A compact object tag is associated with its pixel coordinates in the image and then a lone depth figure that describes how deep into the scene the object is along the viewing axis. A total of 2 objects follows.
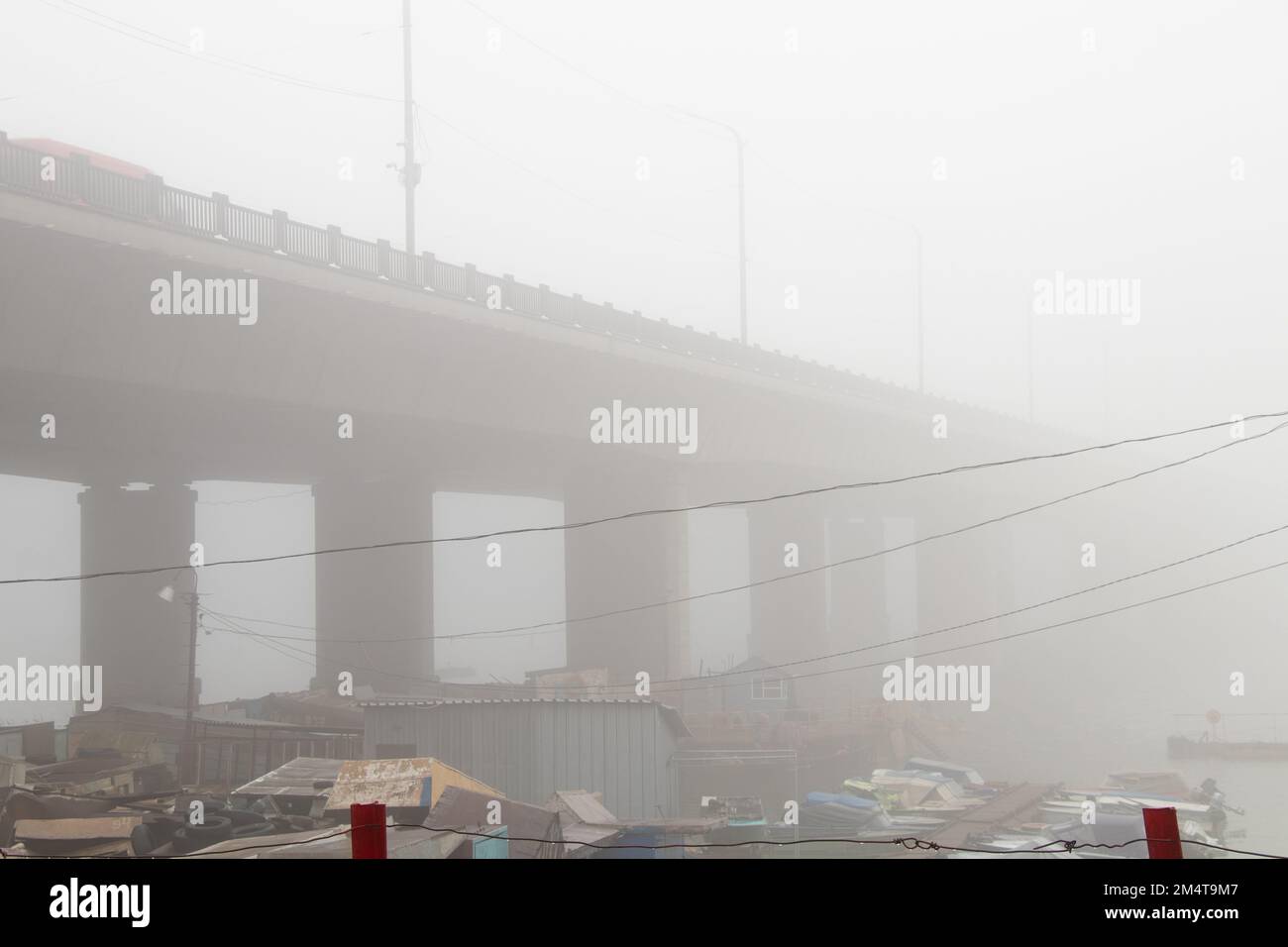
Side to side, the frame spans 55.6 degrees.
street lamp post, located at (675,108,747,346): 56.39
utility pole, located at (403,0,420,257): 40.12
